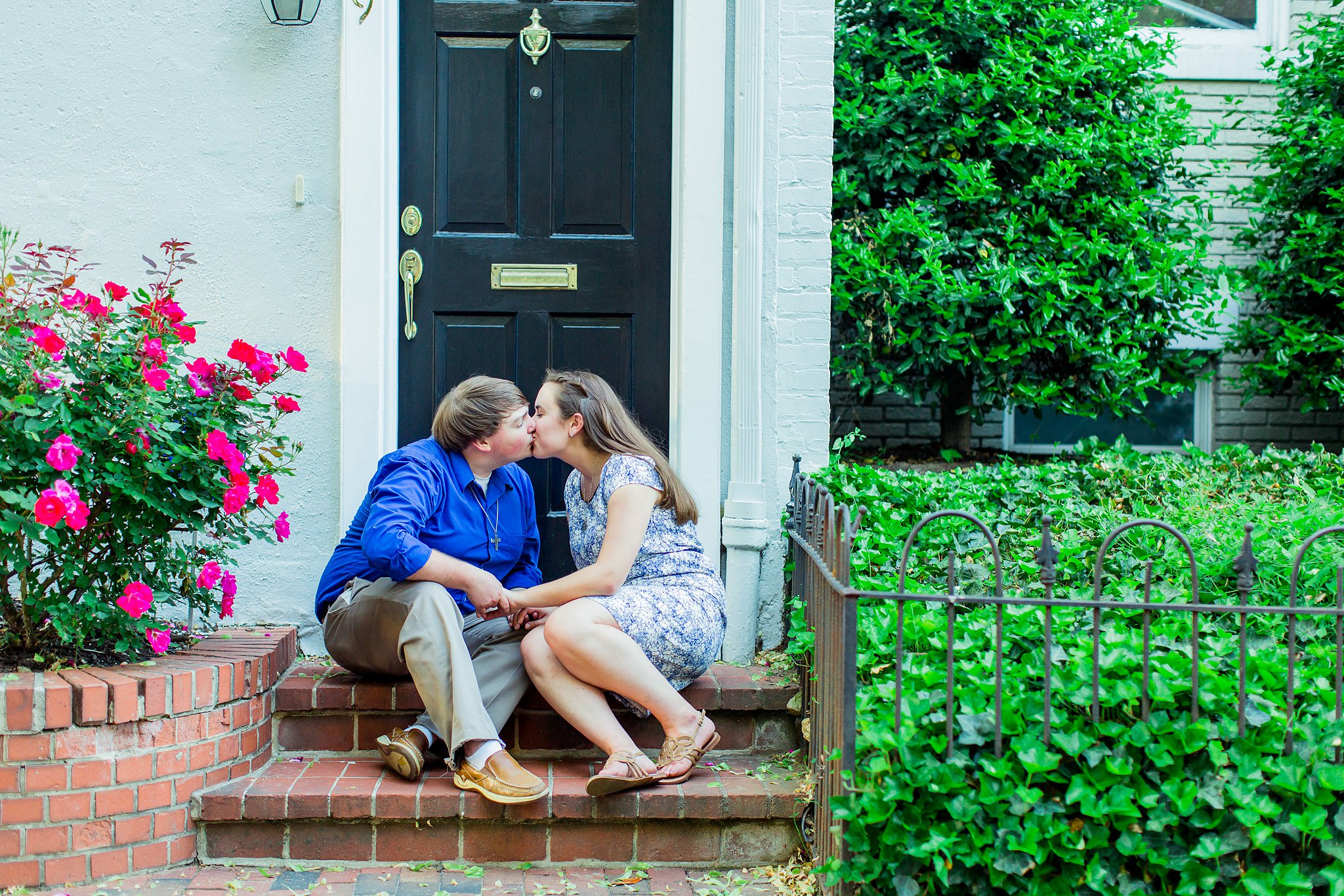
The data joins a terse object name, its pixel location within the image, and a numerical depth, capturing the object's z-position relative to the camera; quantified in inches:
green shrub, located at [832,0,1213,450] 185.3
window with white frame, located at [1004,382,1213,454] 234.2
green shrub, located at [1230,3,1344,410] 202.5
